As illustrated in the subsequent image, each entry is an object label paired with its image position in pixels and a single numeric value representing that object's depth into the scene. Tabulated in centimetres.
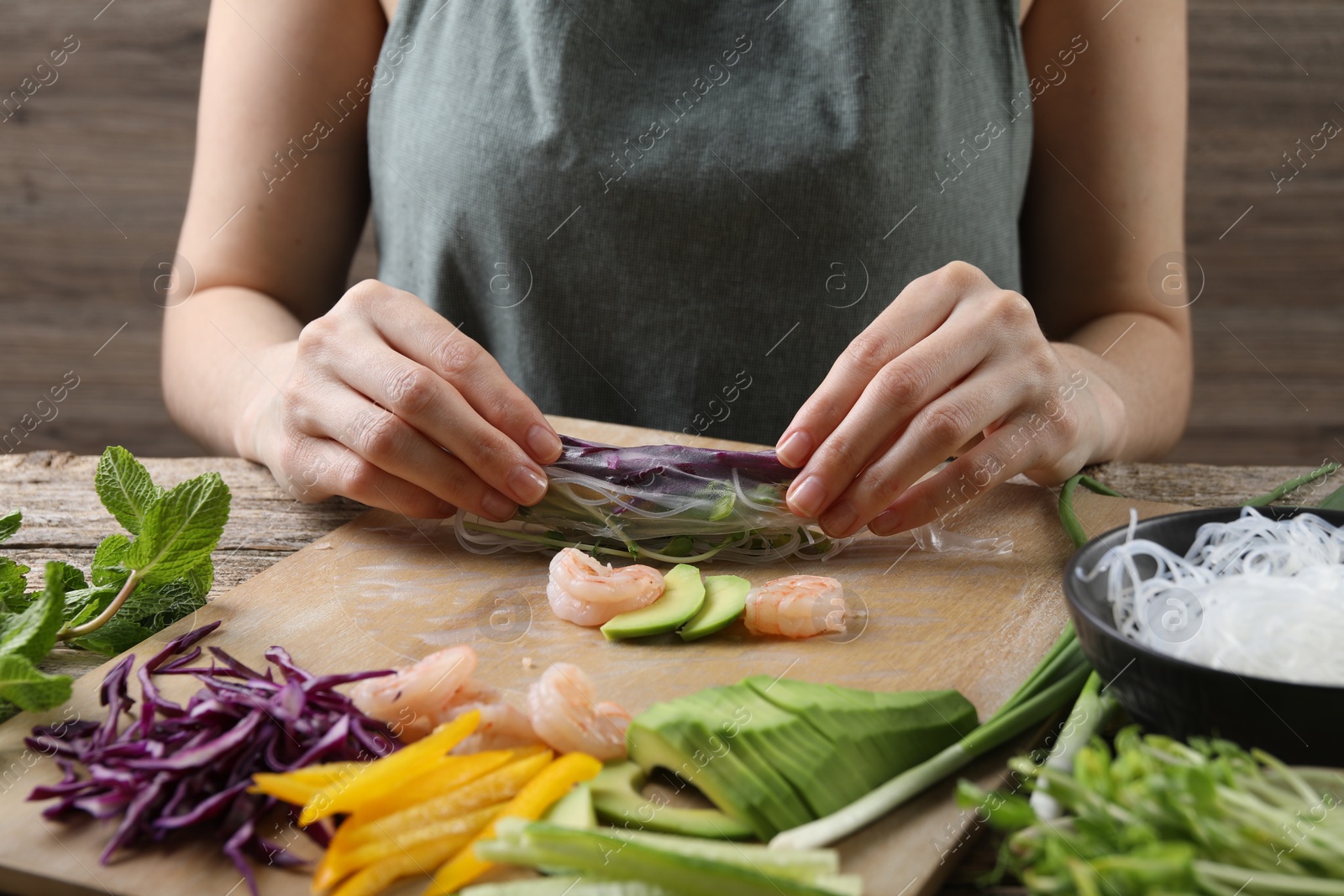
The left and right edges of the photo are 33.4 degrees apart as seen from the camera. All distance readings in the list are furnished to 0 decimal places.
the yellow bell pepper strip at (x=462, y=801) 79
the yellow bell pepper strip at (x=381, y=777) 80
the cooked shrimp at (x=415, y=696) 85
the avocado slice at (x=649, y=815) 80
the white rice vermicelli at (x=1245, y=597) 82
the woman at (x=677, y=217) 101
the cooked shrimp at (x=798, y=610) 92
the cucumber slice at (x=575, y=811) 80
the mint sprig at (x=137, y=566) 92
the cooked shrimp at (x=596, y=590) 93
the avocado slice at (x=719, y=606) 92
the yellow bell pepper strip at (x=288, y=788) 80
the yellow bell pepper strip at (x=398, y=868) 78
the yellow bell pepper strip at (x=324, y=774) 80
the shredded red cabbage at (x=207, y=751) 81
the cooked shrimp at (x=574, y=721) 83
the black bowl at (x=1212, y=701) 78
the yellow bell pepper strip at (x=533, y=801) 79
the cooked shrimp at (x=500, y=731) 84
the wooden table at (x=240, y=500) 101
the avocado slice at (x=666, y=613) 92
